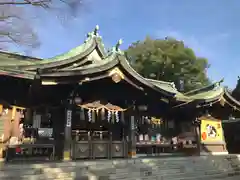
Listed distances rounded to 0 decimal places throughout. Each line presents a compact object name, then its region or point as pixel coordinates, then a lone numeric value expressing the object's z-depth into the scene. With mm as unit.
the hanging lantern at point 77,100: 9685
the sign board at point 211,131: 14273
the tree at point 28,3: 9157
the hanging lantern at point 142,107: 11703
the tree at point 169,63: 34993
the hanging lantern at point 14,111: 9220
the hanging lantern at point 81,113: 10687
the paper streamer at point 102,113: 10353
